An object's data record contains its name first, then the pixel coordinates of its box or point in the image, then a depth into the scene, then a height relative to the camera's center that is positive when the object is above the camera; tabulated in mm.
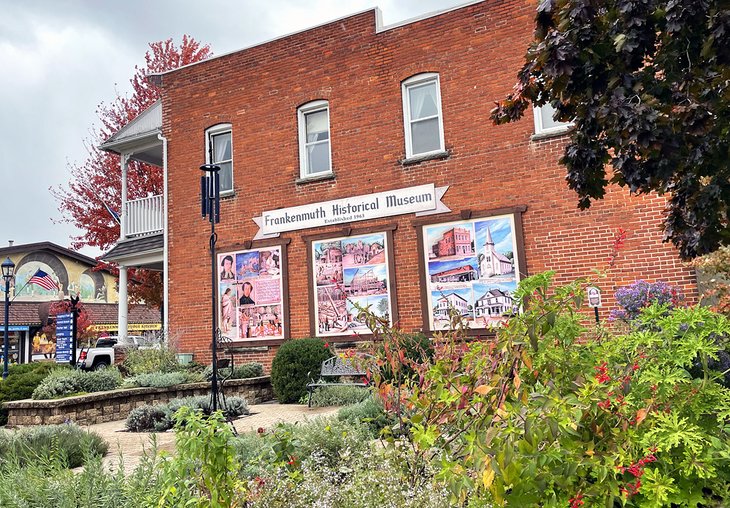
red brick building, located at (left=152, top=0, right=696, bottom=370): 11023 +3129
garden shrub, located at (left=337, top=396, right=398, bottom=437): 6680 -985
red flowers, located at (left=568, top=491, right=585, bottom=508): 2244 -696
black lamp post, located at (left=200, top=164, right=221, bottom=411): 8328 +2381
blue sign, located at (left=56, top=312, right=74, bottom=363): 17797 +185
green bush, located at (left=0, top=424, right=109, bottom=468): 6207 -1029
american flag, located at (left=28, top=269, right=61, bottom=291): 33669 +3836
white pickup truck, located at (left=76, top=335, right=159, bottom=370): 23319 -478
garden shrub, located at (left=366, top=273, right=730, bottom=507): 2184 -396
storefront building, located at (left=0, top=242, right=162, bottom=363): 33969 +3160
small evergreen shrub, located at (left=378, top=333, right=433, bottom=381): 9969 -325
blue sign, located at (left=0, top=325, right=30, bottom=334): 32628 +1175
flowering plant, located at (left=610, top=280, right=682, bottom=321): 9211 +259
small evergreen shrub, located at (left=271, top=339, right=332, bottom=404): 11177 -662
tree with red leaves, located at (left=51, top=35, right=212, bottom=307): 23062 +6068
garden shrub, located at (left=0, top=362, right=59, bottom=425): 11004 -681
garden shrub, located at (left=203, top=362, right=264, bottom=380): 12502 -741
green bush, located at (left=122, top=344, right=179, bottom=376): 12961 -434
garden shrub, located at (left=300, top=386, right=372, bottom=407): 10016 -1108
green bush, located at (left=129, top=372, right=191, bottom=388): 11547 -756
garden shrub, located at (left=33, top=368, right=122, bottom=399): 10484 -679
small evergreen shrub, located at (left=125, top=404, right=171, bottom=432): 9211 -1228
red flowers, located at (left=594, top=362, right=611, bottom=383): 2628 -266
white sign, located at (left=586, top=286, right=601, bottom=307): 9320 +278
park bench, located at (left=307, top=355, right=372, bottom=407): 10294 -819
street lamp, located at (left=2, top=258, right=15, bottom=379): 19220 +2250
